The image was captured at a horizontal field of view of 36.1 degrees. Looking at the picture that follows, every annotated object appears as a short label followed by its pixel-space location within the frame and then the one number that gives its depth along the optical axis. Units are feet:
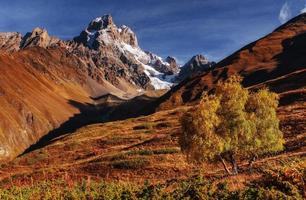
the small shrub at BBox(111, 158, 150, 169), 204.39
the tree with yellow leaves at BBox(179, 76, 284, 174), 139.33
